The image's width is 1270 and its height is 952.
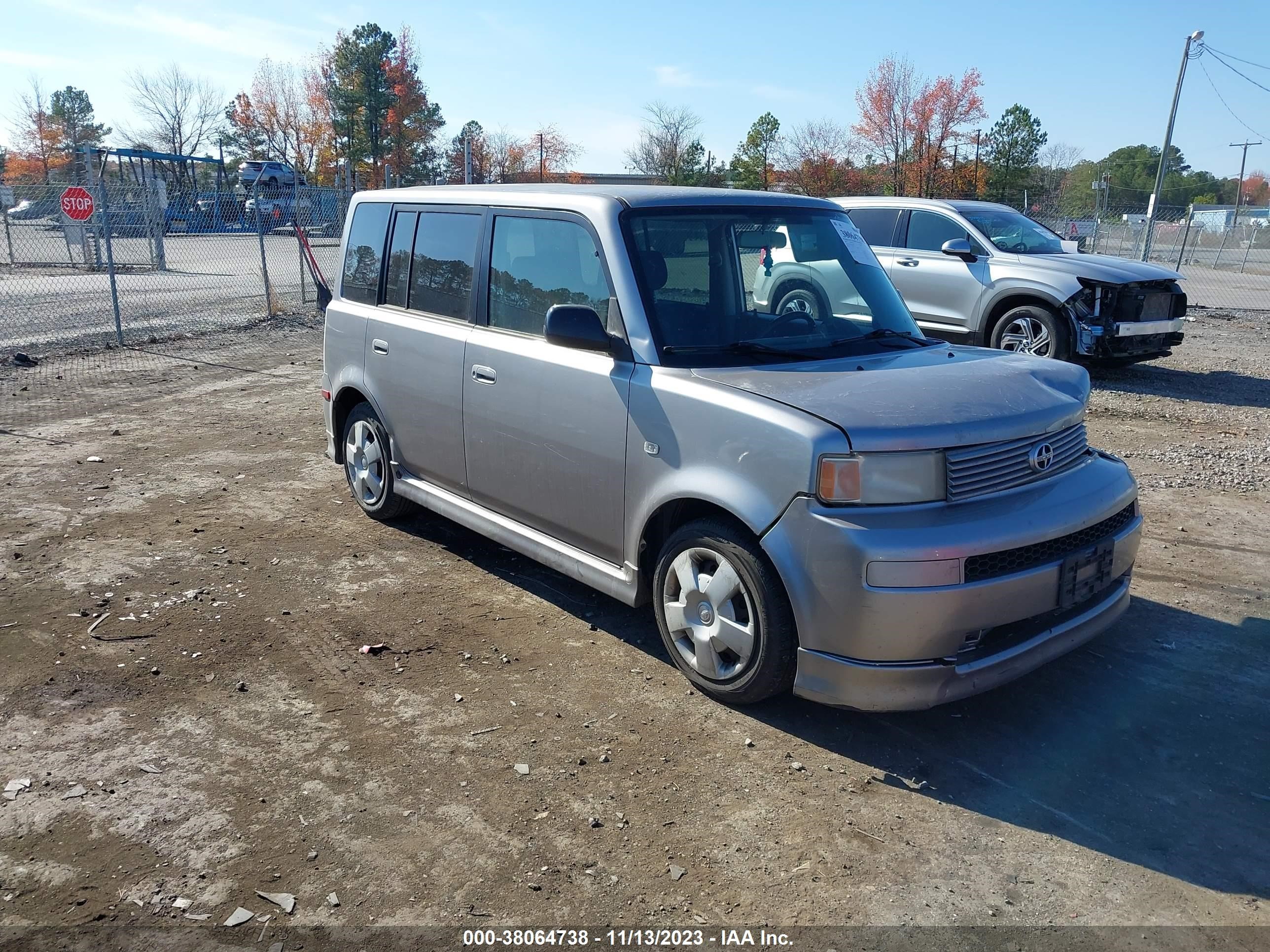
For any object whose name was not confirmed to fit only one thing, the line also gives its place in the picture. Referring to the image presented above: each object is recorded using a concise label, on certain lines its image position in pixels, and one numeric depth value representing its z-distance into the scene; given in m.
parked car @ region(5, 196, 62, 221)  28.05
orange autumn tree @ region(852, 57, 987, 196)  49.12
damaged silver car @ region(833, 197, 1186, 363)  10.08
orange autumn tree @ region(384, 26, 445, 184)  61.91
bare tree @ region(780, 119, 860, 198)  49.28
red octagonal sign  14.82
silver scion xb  3.36
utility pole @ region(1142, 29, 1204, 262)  21.17
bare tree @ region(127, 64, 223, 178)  69.56
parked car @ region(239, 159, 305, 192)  45.75
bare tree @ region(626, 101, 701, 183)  57.75
